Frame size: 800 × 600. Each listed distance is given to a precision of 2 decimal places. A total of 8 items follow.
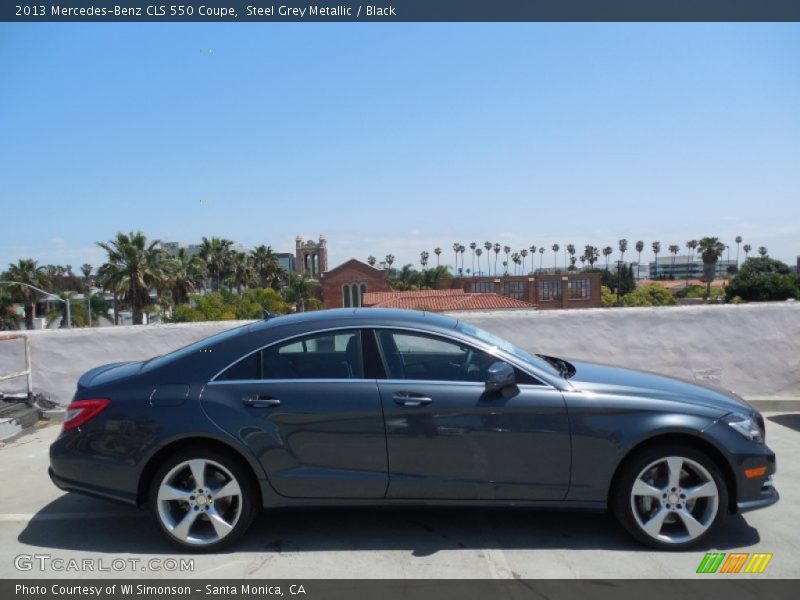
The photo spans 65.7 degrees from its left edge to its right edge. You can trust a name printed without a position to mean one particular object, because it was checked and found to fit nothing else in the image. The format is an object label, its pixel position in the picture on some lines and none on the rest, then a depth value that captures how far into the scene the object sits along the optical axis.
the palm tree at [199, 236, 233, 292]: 75.81
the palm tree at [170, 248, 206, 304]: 57.44
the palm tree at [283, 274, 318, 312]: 69.31
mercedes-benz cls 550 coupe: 3.69
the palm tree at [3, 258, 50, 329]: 58.47
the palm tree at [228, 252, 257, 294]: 77.06
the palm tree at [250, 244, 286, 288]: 84.00
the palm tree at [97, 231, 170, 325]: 48.94
